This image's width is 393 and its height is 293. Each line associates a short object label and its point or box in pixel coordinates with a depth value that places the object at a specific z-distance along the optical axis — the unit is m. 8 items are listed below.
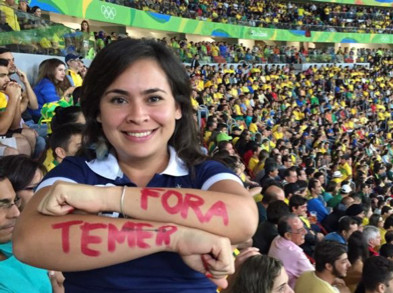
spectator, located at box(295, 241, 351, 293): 3.87
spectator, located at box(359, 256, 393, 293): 4.07
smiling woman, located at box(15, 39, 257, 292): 1.20
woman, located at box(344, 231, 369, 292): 4.75
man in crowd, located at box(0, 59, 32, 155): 4.11
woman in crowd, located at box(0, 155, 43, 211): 2.74
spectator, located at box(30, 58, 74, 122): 6.05
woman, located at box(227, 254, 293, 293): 2.72
